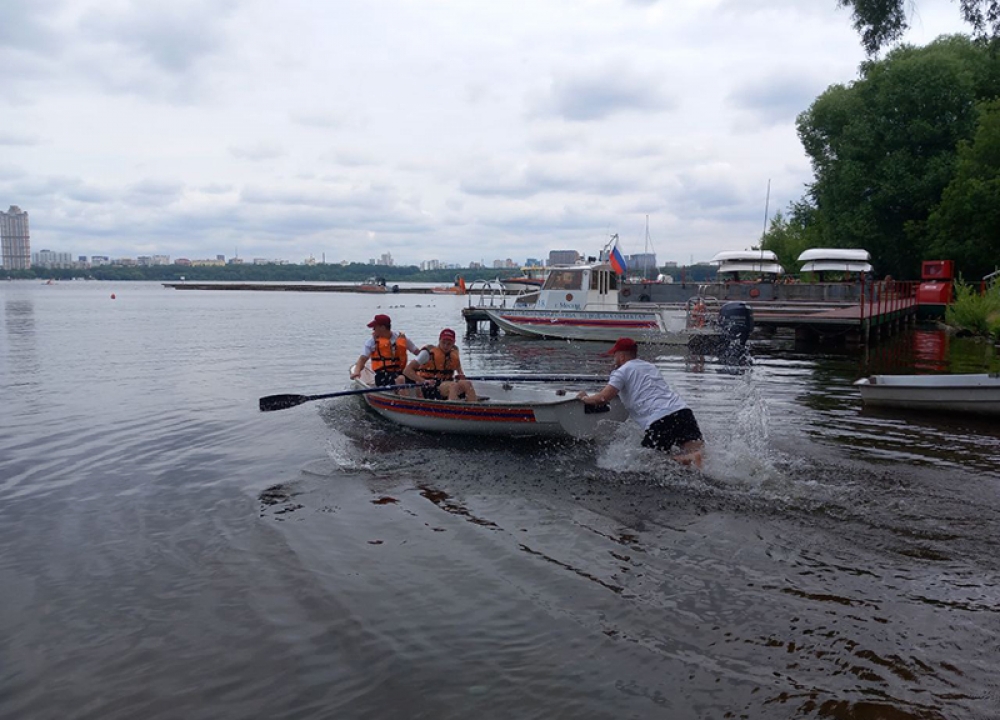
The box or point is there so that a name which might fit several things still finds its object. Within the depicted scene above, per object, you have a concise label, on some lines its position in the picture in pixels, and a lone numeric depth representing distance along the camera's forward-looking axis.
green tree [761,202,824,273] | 57.78
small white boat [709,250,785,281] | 41.50
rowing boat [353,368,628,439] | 10.68
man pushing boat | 9.30
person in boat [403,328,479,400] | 12.45
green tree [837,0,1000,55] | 13.38
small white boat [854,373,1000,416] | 12.88
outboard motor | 26.72
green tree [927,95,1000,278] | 35.78
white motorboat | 29.08
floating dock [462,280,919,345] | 27.30
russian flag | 32.31
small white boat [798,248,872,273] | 37.41
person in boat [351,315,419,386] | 13.73
